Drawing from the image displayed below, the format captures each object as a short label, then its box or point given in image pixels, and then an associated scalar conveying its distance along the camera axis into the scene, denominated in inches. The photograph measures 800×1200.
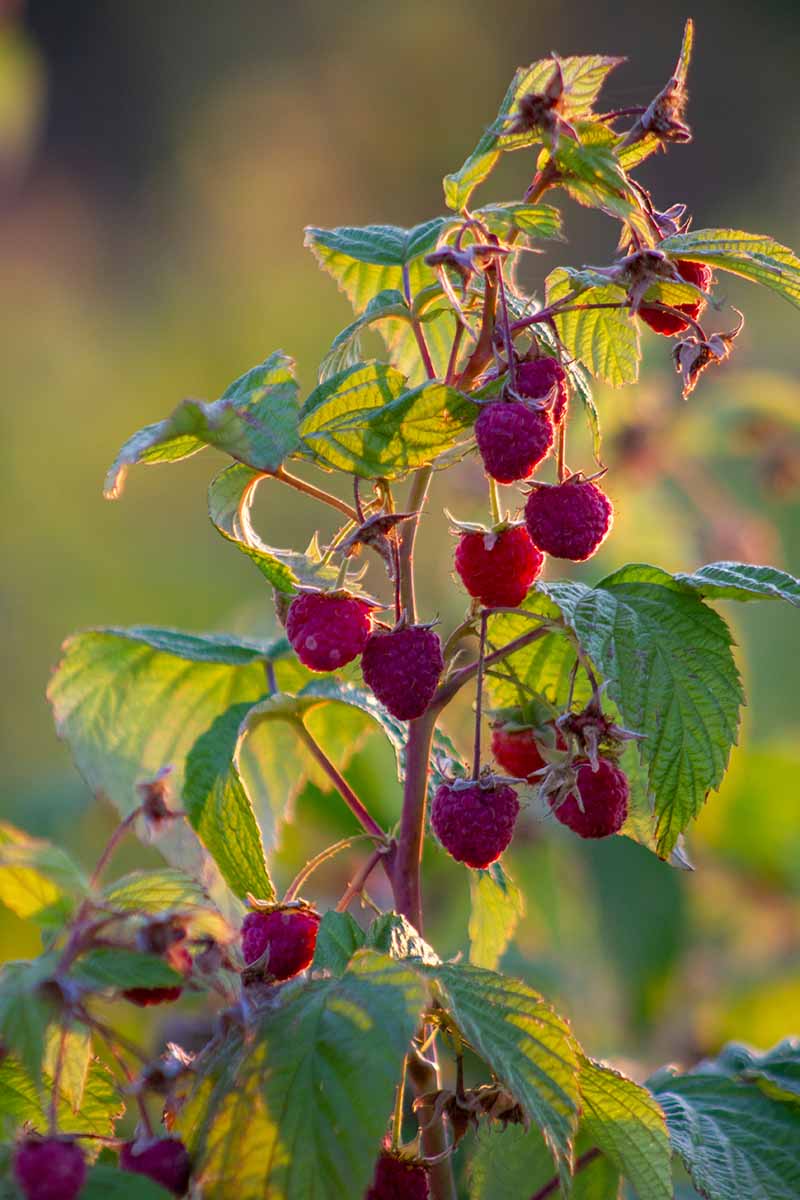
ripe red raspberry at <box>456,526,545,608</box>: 44.3
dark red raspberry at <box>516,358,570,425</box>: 43.6
